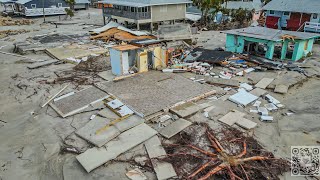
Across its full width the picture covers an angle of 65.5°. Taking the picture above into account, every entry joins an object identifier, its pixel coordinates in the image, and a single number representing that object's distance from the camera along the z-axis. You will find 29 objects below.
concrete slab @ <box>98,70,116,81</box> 16.21
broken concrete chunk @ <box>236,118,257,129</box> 10.73
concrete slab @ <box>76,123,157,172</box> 8.70
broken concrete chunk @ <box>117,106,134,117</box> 11.47
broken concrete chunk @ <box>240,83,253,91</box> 14.71
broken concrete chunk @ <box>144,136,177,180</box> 8.20
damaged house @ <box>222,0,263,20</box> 40.59
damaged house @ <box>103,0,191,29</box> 30.77
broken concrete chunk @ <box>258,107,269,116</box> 11.81
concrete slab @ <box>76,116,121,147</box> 9.79
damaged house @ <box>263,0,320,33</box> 26.86
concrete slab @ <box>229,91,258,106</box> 12.87
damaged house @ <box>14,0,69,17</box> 46.62
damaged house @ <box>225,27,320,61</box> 18.98
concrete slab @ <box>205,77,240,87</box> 15.07
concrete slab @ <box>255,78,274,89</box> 14.89
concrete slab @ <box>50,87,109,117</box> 12.22
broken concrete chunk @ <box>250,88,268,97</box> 13.90
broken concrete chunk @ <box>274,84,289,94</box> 14.08
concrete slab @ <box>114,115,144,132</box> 10.60
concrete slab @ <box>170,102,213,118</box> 11.63
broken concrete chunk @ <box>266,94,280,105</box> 13.02
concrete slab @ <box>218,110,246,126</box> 11.14
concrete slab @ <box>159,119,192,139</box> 10.22
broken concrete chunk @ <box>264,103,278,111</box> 12.44
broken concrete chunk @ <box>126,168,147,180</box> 8.16
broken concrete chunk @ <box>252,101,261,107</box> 12.75
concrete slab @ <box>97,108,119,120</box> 11.39
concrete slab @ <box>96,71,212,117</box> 12.34
